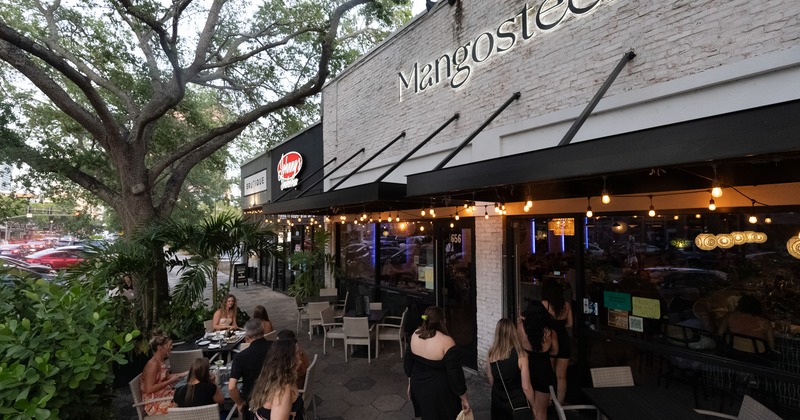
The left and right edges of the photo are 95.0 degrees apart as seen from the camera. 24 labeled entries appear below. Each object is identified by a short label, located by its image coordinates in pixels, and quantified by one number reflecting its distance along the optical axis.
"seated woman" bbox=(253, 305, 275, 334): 6.25
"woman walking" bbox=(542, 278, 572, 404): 4.82
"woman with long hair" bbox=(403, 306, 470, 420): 3.76
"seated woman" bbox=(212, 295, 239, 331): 6.87
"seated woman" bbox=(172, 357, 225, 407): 3.88
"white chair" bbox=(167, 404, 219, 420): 3.48
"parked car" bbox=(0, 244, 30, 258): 21.17
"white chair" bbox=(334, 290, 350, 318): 9.44
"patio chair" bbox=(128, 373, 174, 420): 4.13
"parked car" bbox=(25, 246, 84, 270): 18.23
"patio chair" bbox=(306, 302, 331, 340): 8.41
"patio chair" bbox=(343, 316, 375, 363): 6.93
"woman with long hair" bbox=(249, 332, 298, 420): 3.22
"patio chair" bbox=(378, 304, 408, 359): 7.23
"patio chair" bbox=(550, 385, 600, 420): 3.65
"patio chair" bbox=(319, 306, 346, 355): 7.55
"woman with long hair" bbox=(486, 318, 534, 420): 3.74
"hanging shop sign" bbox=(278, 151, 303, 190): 12.43
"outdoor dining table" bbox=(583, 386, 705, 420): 3.32
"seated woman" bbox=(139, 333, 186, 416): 4.32
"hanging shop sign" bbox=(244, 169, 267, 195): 15.65
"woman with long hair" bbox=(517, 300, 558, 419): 4.14
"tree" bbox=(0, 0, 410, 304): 8.34
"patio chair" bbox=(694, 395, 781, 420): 3.07
